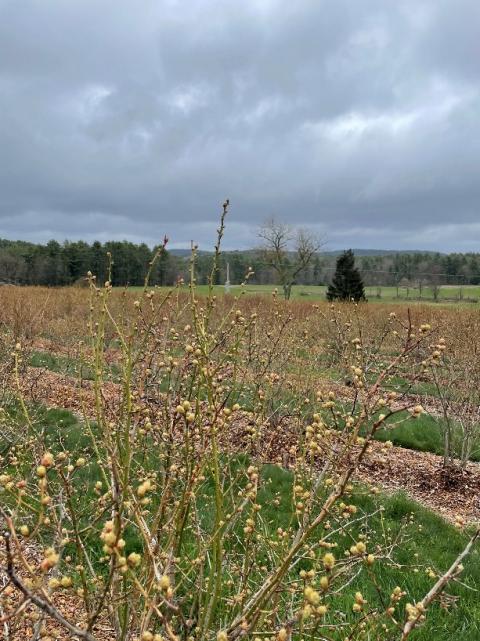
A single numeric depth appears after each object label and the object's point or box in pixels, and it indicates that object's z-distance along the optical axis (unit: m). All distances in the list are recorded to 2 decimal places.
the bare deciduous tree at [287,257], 47.34
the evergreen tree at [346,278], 36.50
